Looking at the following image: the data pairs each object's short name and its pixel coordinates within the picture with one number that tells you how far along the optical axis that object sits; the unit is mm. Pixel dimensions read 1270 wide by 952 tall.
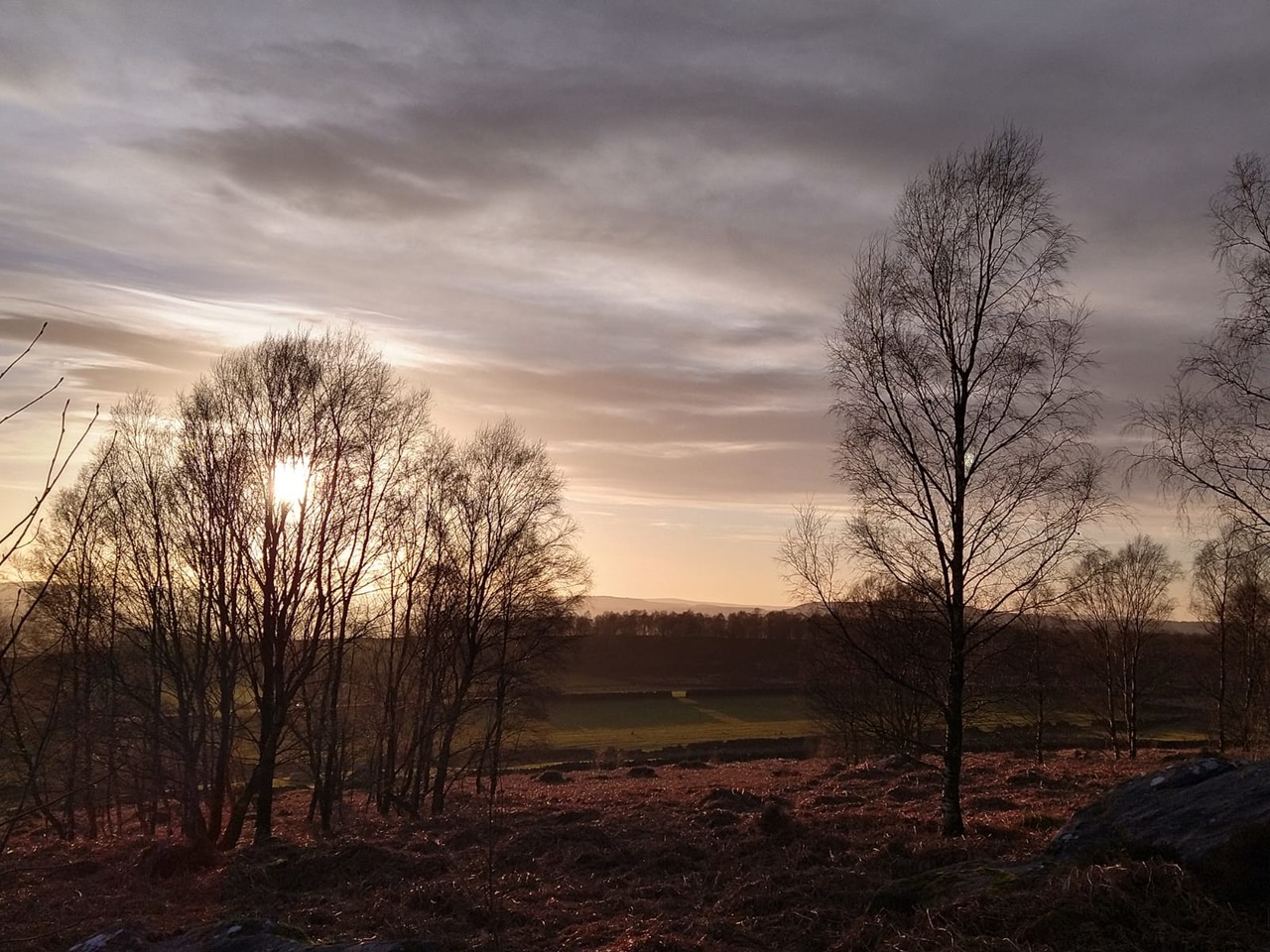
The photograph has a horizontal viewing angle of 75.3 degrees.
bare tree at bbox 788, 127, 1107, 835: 12234
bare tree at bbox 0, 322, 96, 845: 2987
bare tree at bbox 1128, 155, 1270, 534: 11516
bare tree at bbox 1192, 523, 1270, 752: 26391
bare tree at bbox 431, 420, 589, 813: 25375
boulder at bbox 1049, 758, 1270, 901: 5965
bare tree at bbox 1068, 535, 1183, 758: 35688
